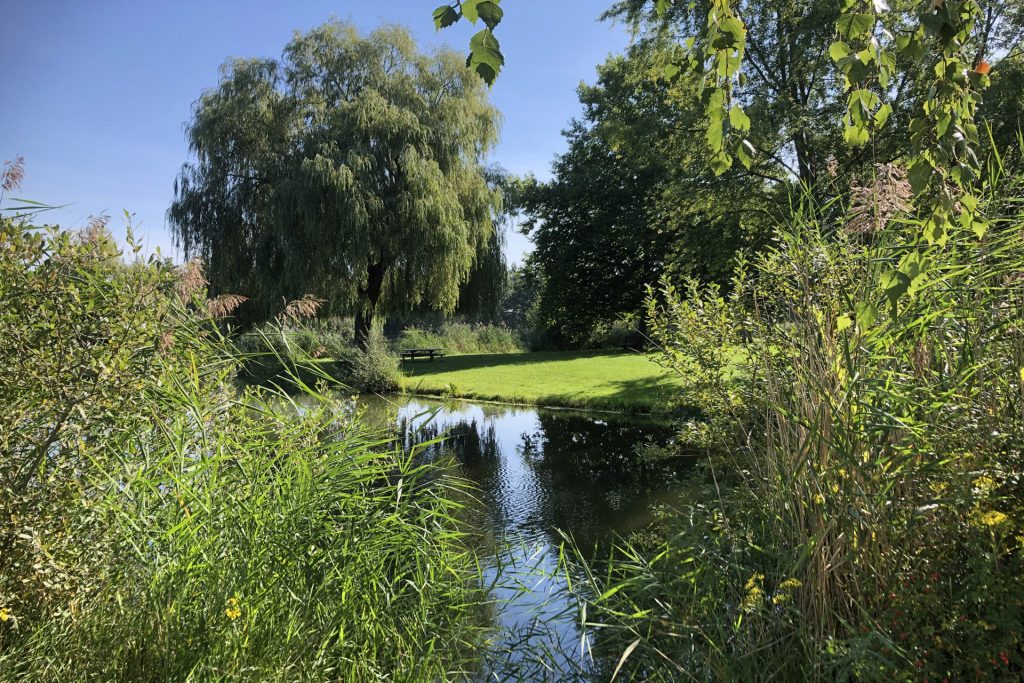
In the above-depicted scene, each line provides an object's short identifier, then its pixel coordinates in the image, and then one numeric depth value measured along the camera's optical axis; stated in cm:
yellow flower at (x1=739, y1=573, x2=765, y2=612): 242
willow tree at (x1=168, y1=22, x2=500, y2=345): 1638
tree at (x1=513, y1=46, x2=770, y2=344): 1370
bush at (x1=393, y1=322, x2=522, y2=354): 2734
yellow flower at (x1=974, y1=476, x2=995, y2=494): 215
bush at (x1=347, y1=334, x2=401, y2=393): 1519
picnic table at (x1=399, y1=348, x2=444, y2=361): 2295
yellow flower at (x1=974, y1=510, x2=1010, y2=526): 202
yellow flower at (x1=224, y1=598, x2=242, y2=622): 223
